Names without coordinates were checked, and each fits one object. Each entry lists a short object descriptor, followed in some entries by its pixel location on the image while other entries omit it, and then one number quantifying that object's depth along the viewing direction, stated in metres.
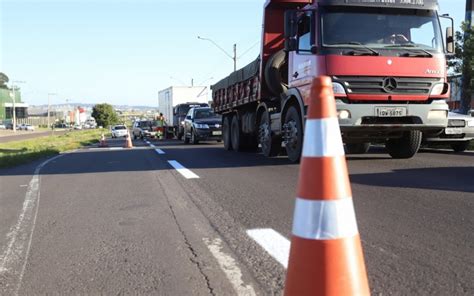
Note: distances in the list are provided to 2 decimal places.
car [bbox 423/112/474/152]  14.12
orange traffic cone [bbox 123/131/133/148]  23.93
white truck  38.62
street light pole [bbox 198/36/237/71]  42.31
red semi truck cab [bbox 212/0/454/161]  9.45
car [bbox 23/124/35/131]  117.18
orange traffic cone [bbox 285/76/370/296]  2.57
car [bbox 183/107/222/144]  24.62
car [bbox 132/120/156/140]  43.07
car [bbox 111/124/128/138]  48.59
